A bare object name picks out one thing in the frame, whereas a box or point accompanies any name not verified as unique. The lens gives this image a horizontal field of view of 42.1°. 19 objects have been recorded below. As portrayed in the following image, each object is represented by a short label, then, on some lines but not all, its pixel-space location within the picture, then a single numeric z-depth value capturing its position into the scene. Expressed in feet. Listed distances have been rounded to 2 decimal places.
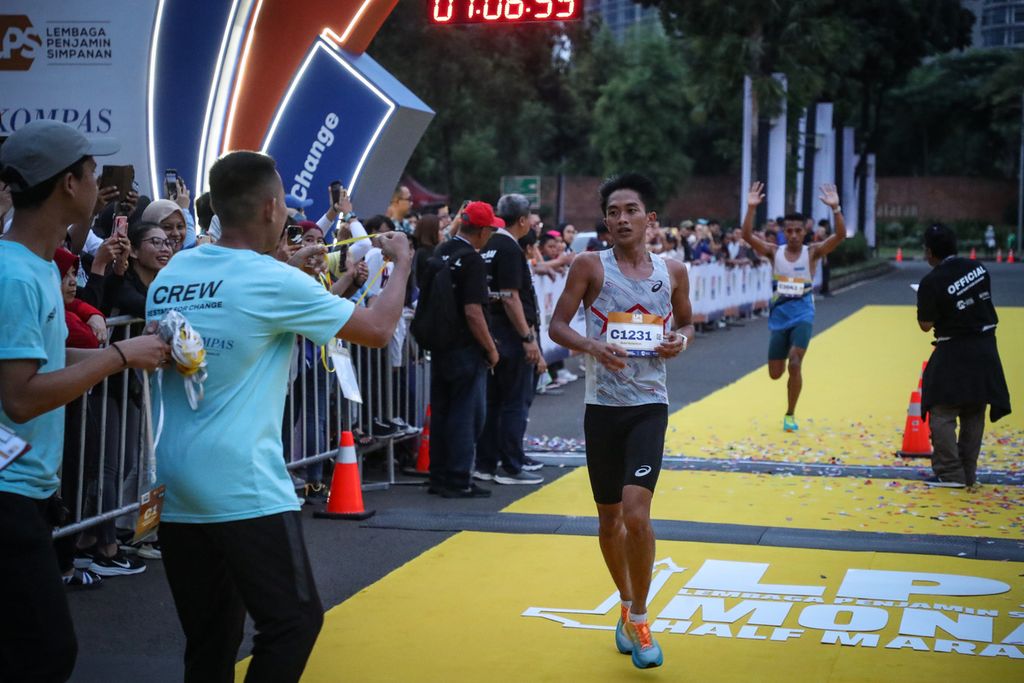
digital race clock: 40.60
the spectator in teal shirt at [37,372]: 11.93
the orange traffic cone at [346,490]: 28.45
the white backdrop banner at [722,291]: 73.72
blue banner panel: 38.63
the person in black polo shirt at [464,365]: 30.58
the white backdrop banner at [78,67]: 37.04
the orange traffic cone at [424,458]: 34.24
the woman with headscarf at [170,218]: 24.94
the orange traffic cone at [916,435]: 36.86
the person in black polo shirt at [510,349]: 32.45
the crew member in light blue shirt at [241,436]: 12.51
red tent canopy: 135.81
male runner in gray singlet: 18.62
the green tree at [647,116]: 219.41
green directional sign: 113.97
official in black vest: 31.48
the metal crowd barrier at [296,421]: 23.00
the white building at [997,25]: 183.42
